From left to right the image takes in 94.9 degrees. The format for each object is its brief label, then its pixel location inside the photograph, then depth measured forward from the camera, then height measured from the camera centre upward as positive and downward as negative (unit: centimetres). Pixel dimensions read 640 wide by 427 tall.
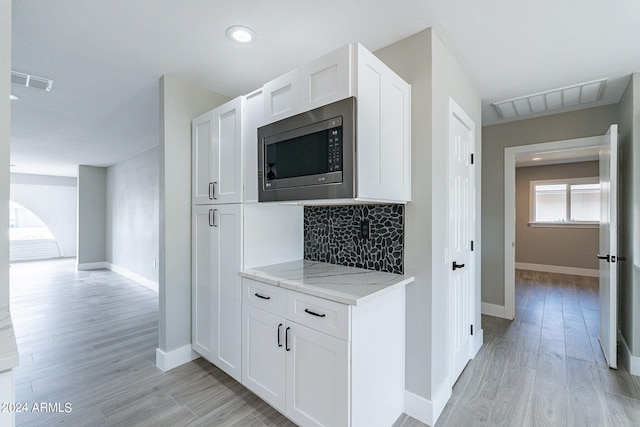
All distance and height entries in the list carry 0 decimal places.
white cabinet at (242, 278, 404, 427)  149 -84
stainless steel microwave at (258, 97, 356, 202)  149 +32
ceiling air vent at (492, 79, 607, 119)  272 +114
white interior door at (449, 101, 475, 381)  223 -21
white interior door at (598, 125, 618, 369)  248 -35
